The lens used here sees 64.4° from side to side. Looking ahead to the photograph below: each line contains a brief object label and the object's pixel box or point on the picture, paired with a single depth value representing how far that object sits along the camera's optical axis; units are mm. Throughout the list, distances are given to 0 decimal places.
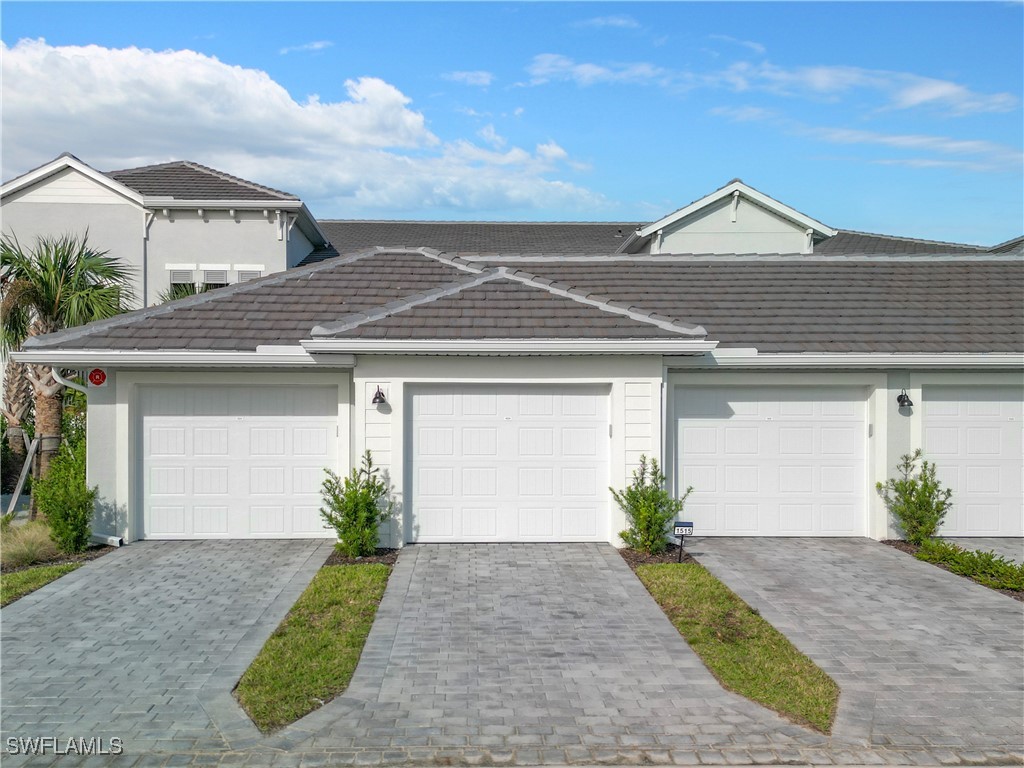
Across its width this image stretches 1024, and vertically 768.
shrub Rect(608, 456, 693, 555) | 9992
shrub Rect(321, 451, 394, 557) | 9789
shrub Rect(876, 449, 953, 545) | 10750
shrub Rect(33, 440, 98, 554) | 9984
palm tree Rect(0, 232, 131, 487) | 11539
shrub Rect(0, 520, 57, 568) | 9655
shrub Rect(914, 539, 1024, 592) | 8781
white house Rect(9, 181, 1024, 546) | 10336
